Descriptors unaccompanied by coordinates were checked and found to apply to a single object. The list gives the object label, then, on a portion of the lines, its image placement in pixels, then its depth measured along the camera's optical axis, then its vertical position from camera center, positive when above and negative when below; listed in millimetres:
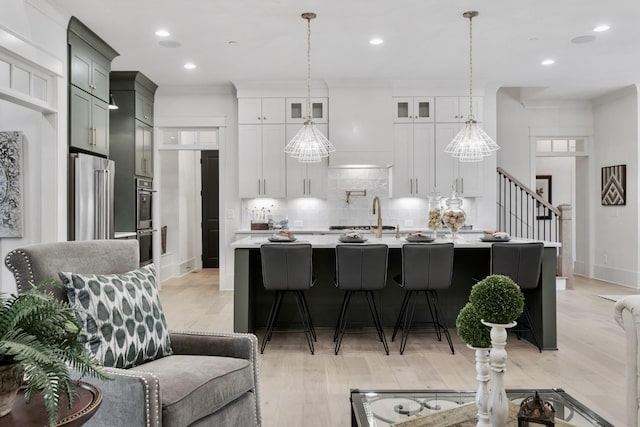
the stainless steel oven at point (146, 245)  6254 -493
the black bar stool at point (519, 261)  3768 -421
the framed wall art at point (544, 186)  9492 +476
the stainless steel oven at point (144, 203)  6223 +90
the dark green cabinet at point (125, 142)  6152 +904
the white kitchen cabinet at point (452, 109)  6637 +1429
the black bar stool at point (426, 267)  3754 -470
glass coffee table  1711 -773
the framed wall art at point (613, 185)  7074 +370
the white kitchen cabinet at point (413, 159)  6625 +717
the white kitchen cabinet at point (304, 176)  6589 +474
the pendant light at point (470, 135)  4389 +732
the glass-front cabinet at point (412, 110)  6633 +1421
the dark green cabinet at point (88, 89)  4504 +1264
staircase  6855 -107
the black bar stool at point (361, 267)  3734 -465
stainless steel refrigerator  4465 +128
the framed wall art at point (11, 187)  4141 +204
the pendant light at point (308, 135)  4473 +768
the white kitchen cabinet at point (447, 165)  6629 +631
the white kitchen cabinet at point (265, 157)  6594 +745
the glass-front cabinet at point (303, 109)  6605 +1429
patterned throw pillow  1874 -457
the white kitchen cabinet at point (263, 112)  6602 +1385
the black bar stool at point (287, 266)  3707 -454
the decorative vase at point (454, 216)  4160 -60
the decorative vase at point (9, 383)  1122 -426
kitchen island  4223 -766
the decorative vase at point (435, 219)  4342 -91
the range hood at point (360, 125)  6477 +1180
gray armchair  1615 -669
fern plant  1066 -331
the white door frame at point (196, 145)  6898 +1025
